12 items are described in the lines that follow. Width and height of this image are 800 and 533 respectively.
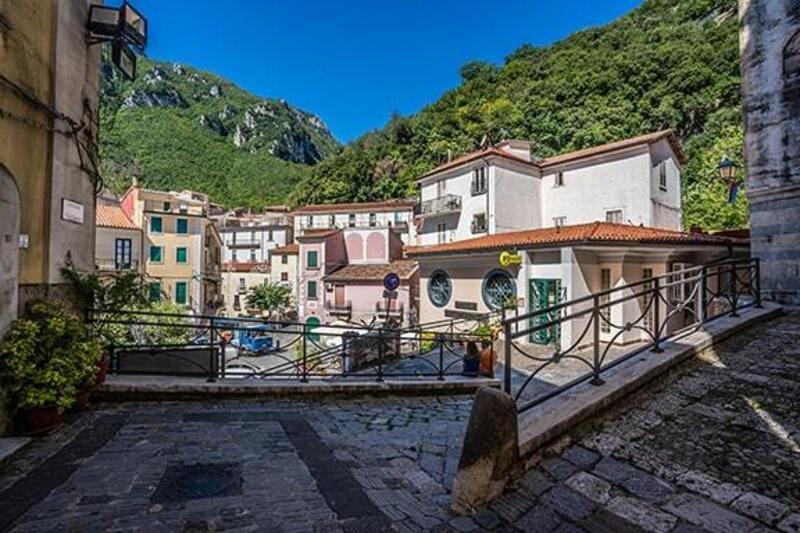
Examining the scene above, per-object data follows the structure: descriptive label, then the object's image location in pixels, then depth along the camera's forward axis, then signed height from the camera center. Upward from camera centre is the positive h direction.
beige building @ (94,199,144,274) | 27.66 +3.08
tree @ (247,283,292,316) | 39.47 -1.41
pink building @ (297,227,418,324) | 31.67 +0.68
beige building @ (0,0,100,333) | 4.66 +1.83
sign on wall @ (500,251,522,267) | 16.20 +0.91
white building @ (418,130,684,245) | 21.75 +5.54
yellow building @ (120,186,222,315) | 31.58 +3.54
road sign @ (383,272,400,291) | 16.44 +0.01
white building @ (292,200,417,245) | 42.84 +7.23
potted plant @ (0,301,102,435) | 4.48 -0.90
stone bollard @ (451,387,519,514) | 3.03 -1.31
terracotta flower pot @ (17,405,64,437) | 4.57 -1.51
